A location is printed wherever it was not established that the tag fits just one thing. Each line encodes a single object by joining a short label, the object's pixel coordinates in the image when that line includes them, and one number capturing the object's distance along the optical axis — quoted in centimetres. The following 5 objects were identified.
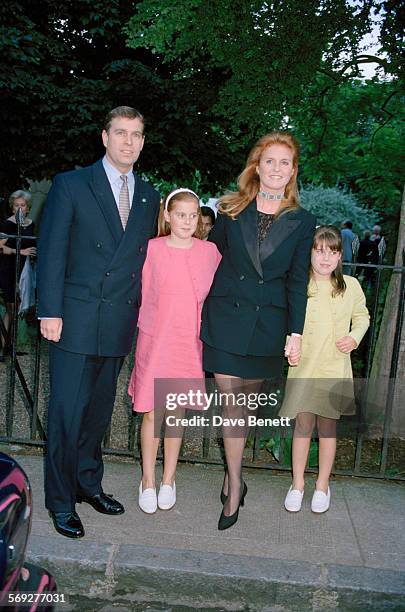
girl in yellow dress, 409
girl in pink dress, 385
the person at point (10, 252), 799
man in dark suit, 362
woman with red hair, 375
